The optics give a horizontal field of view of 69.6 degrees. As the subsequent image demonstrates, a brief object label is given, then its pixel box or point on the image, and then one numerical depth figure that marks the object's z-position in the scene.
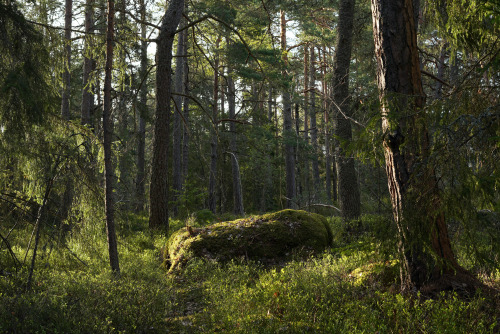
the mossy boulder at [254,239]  7.18
